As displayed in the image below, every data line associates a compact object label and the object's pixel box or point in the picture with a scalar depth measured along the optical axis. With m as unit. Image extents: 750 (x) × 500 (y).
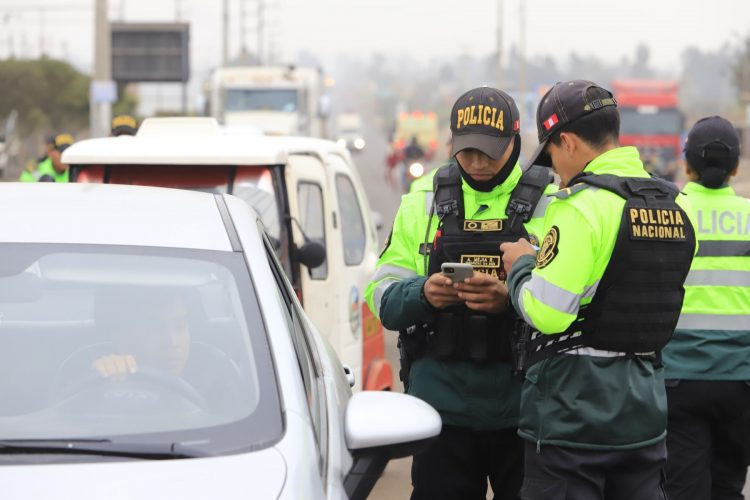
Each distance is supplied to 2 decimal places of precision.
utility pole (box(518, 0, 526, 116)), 64.88
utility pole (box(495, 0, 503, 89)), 57.69
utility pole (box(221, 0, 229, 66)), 56.88
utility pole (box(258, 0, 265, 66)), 86.06
